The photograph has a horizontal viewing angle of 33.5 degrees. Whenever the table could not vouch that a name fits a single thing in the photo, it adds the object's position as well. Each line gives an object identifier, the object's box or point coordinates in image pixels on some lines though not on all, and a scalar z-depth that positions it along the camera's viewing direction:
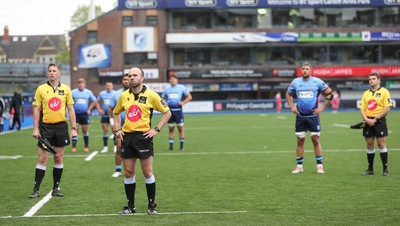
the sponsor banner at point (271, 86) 67.62
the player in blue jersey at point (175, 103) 21.27
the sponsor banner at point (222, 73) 66.81
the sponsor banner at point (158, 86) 65.69
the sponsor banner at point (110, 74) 67.56
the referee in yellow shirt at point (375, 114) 13.88
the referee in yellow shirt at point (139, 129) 9.54
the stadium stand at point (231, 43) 66.56
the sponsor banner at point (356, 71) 67.81
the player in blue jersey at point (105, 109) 20.67
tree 106.58
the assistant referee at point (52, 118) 11.49
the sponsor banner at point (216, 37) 66.31
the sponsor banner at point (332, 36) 67.06
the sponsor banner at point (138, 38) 66.94
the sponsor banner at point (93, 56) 67.56
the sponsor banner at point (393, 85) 67.69
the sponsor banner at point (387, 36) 66.62
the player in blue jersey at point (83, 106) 21.20
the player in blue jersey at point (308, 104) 14.24
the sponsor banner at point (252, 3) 65.12
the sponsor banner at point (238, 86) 67.12
